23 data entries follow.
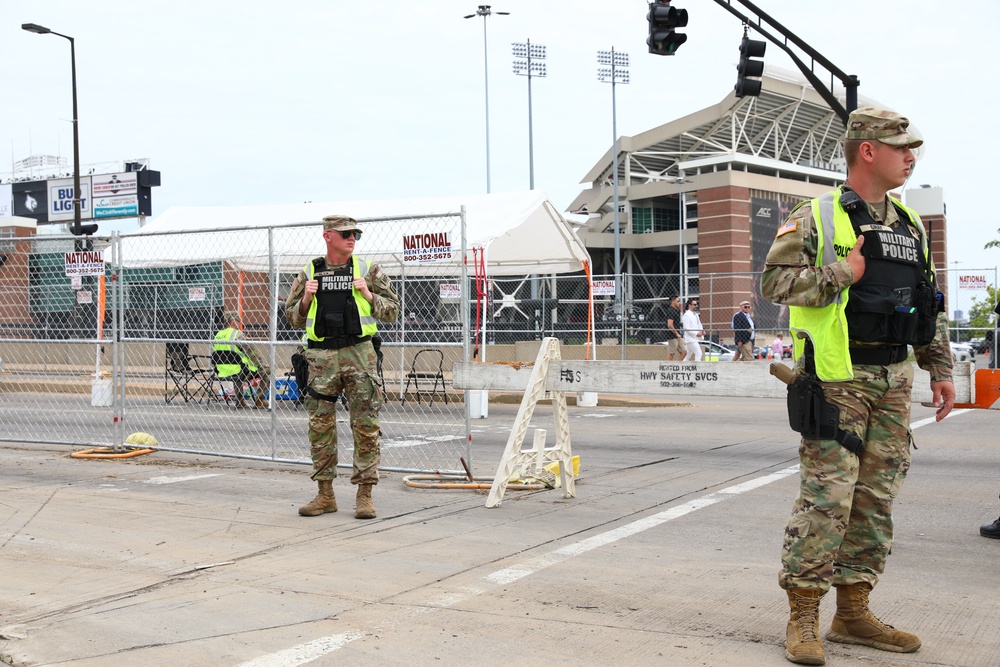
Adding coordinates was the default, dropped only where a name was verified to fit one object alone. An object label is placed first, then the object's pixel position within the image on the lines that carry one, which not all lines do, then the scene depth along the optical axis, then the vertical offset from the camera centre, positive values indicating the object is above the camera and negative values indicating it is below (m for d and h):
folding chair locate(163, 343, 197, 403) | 13.55 -0.75
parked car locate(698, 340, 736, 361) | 24.52 -1.01
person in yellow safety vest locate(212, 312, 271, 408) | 12.95 -0.61
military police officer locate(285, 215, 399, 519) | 7.59 -0.26
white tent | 19.19 +1.56
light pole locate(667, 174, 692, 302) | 71.75 +6.87
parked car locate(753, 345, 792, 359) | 25.21 -1.02
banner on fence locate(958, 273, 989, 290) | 22.19 +0.57
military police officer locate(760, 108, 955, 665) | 4.14 -0.29
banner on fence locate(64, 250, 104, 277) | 12.02 +0.67
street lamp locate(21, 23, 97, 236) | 28.72 +5.39
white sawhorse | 7.92 -1.05
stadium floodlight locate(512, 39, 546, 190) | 65.86 +16.94
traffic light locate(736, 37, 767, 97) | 15.43 +3.70
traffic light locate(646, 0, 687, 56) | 14.65 +4.10
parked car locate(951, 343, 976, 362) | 25.37 -1.15
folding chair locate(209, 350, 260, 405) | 13.09 -0.73
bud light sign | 70.44 +8.31
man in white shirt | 22.72 -0.48
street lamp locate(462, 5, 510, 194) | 55.69 +16.45
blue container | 12.53 -0.95
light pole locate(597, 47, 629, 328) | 65.70 +17.08
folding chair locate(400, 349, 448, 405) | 13.09 -0.79
